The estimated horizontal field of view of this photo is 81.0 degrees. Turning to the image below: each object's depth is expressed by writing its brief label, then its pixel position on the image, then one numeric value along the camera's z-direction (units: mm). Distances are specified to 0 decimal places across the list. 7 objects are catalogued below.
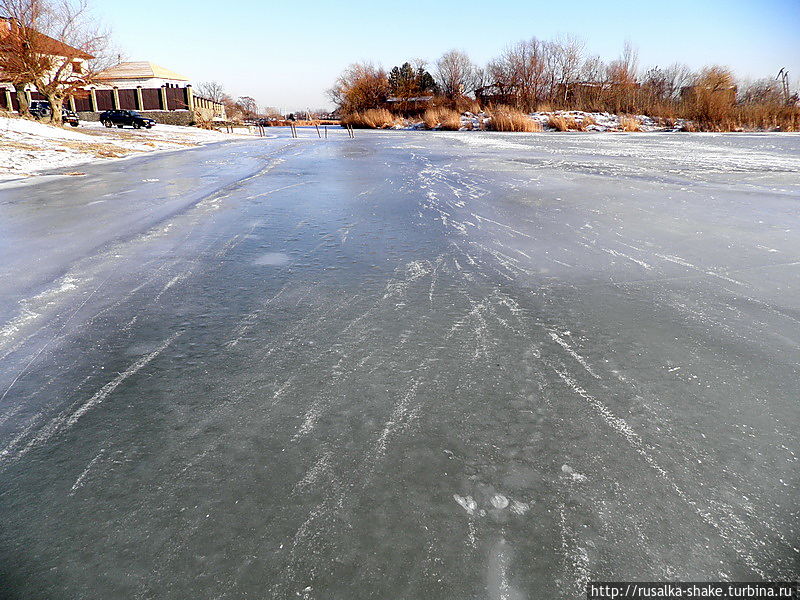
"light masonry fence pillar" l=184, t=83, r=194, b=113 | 46678
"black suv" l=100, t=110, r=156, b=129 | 31028
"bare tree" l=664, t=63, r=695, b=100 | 39803
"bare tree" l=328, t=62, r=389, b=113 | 58906
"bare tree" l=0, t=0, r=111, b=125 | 22609
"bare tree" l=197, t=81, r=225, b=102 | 82688
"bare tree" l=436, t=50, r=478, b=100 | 56406
